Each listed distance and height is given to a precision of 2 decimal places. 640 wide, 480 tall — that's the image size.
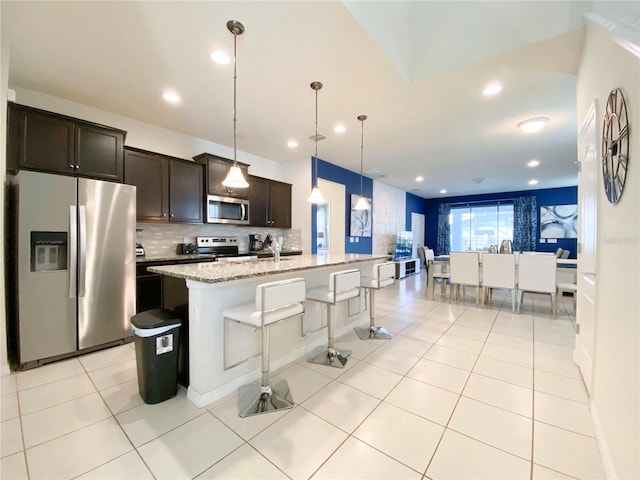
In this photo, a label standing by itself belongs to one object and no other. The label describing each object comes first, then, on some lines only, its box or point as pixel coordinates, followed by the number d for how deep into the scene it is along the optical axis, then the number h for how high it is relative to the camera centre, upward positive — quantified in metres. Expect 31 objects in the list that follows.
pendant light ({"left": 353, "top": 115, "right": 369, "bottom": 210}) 3.39 +1.57
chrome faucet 2.73 -0.14
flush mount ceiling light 3.40 +1.54
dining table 4.05 -0.47
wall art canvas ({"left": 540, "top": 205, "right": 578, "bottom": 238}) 7.58 +0.56
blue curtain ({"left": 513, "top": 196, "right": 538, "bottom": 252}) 8.08 +0.52
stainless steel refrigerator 2.27 -0.27
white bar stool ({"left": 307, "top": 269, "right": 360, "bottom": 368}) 2.34 -0.55
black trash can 1.81 -0.84
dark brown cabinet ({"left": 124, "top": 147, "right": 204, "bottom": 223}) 3.28 +0.70
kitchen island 1.82 -0.73
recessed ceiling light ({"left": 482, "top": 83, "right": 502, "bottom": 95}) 2.64 +1.57
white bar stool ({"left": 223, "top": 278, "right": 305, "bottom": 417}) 1.70 -0.54
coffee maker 4.88 -0.10
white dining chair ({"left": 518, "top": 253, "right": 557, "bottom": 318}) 3.87 -0.52
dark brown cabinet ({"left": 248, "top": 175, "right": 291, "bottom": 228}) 4.64 +0.66
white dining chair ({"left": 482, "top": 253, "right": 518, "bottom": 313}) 4.16 -0.52
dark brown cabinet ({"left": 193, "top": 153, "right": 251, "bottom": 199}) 3.98 +1.03
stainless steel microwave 4.04 +0.45
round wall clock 1.25 +0.49
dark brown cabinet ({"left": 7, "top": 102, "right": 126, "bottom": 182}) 2.38 +0.91
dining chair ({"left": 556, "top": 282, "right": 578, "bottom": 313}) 3.76 -0.69
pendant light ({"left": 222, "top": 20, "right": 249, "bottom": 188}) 2.41 +0.56
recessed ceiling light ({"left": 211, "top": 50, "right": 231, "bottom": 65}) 2.18 +1.54
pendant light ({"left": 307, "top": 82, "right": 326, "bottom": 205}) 3.21 +0.51
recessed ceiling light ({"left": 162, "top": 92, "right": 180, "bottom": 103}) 2.83 +1.55
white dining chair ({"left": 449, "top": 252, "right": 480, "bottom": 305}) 4.48 -0.52
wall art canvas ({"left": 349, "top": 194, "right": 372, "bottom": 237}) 6.04 +0.40
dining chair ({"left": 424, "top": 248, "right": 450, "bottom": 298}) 5.02 -0.65
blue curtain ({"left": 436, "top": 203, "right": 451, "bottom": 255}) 9.56 +0.34
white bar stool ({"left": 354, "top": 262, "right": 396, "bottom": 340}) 2.89 -0.52
